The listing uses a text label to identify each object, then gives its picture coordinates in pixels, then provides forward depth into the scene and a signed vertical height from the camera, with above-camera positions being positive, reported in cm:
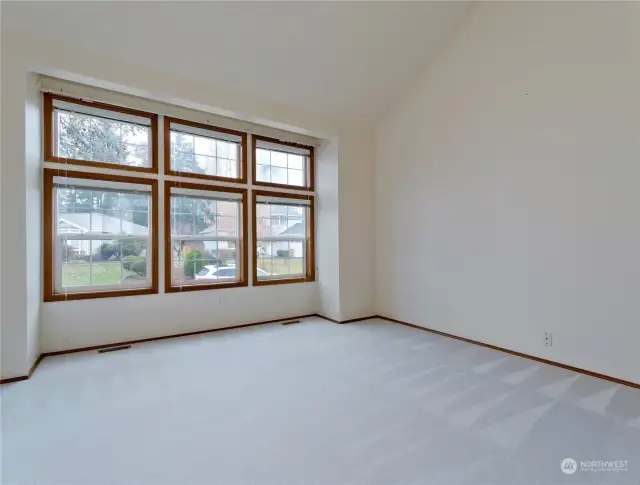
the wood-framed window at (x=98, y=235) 330 +11
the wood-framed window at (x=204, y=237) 395 +10
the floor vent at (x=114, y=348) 337 -108
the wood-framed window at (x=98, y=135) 327 +118
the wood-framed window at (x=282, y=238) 462 +9
